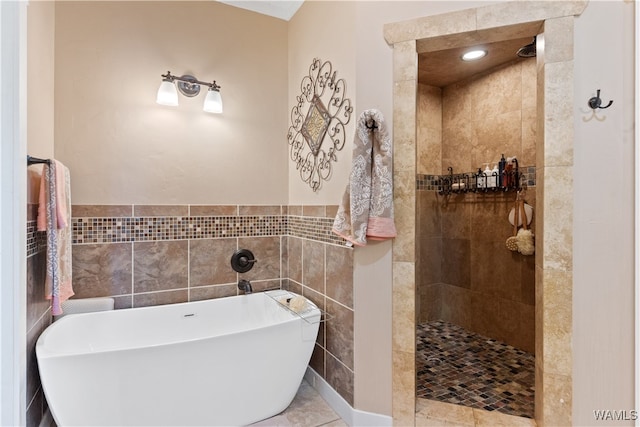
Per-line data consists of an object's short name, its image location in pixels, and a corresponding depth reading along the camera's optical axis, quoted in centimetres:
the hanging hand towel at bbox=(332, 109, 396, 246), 166
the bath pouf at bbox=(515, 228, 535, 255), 247
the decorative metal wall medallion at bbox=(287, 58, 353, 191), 196
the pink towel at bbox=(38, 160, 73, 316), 157
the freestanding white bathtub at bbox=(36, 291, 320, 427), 143
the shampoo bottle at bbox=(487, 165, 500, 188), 273
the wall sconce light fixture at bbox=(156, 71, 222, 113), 215
